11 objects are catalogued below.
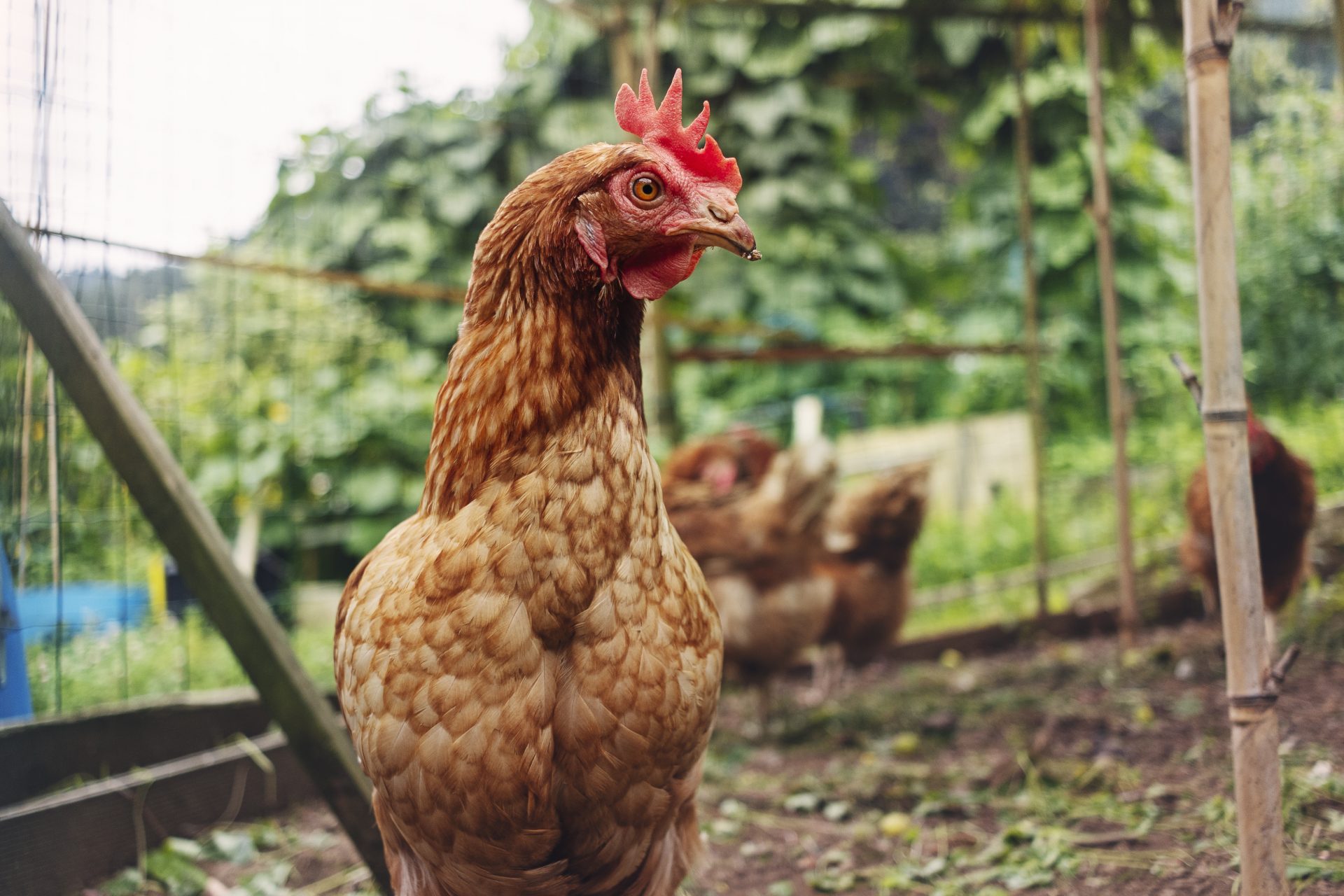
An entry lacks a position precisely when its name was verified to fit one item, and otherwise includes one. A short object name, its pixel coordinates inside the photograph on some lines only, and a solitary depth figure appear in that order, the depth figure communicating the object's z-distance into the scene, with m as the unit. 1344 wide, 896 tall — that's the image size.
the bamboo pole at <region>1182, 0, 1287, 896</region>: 1.59
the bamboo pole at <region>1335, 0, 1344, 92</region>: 2.87
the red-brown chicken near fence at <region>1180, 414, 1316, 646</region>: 3.05
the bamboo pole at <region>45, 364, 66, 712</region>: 2.53
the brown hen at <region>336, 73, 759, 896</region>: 1.50
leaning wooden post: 2.01
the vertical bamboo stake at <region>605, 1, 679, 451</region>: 4.57
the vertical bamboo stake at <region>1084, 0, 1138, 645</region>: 3.88
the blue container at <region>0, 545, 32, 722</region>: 2.43
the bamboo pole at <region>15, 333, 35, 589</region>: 2.40
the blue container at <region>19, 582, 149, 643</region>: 2.68
